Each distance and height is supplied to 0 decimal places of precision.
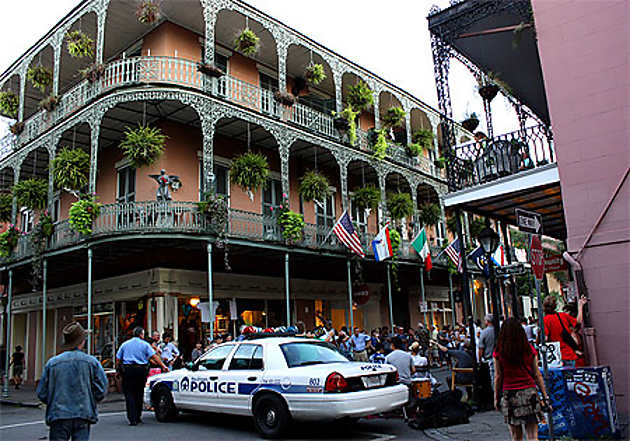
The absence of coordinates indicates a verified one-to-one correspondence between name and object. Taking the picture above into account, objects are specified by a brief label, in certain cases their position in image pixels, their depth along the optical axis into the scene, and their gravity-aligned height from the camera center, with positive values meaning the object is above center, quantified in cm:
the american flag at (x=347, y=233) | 1672 +272
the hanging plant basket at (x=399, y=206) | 2083 +433
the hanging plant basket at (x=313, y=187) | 1766 +450
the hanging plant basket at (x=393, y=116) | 2292 +874
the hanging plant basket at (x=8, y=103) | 2025 +909
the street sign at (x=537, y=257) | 621 +60
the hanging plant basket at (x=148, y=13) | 1480 +896
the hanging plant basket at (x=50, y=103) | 1781 +793
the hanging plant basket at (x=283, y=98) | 1784 +767
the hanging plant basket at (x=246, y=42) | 1627 +878
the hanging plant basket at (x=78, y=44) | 1590 +883
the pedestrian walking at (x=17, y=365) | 2013 -115
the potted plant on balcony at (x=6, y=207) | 1995 +498
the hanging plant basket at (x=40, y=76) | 1833 +911
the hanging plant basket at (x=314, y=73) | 1883 +889
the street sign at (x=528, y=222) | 659 +110
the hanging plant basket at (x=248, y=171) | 1571 +459
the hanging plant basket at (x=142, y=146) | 1402 +492
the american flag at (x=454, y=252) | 2072 +236
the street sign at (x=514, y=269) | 1297 +99
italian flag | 1945 +249
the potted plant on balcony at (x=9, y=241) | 1870 +343
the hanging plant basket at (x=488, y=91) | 1298 +543
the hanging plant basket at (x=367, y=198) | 1998 +455
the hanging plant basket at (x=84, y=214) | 1437 +326
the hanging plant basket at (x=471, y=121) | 1278 +463
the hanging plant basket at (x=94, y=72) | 1576 +787
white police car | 712 -94
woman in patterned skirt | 532 -78
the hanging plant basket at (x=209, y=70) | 1541 +758
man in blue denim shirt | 465 -51
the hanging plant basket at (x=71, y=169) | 1502 +475
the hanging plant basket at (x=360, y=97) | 2095 +882
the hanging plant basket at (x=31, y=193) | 1748 +477
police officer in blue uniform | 912 -73
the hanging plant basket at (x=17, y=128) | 1992 +801
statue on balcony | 1481 +420
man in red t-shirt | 769 -32
